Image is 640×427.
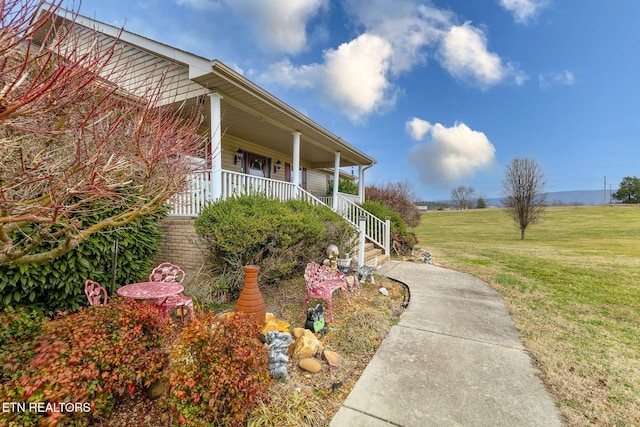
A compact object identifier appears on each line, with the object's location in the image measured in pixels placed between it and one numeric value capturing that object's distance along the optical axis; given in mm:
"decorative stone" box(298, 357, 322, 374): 2836
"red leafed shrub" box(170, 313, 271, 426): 1916
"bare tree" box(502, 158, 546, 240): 17312
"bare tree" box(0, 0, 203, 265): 1434
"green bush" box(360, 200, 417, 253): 10328
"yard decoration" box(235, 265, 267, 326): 3293
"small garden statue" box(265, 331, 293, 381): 2646
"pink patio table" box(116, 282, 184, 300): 3104
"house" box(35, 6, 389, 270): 5742
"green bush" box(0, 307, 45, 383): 2003
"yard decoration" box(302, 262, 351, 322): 3980
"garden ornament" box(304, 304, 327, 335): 3561
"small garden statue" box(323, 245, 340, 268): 6008
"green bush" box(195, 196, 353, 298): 4516
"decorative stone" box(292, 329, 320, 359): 3033
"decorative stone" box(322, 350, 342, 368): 2988
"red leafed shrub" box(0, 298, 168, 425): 1748
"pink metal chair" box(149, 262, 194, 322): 3370
